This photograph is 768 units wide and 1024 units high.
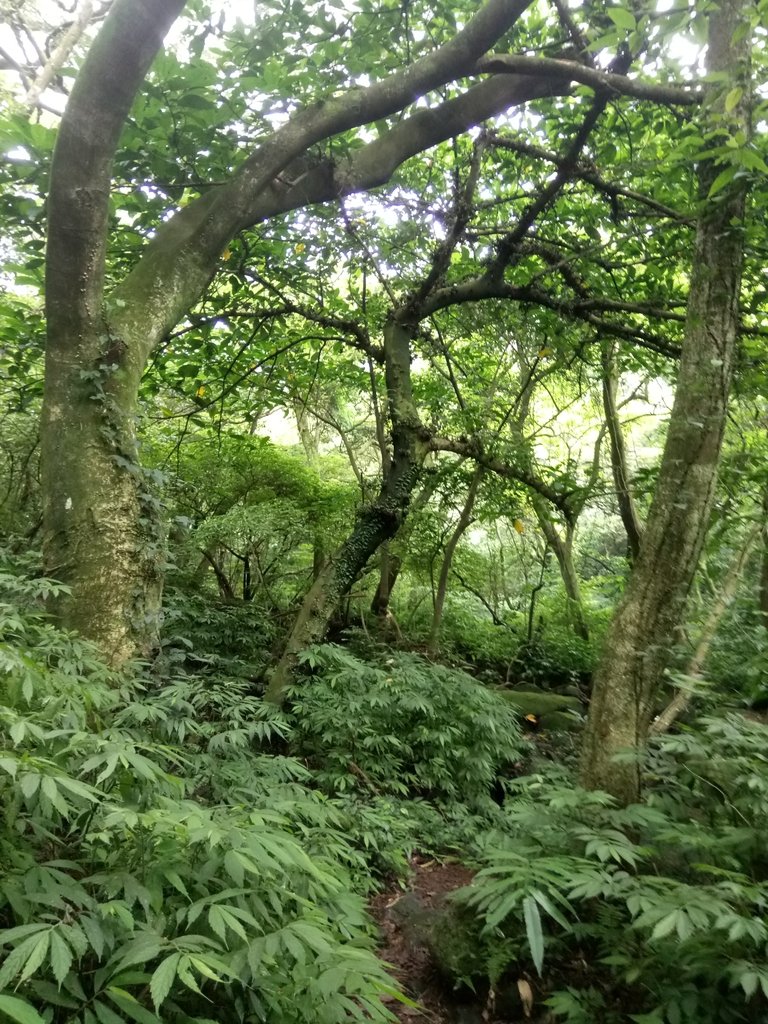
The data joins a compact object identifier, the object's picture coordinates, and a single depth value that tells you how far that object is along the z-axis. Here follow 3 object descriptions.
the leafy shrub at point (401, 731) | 4.38
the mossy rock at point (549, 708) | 6.36
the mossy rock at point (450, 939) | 2.79
